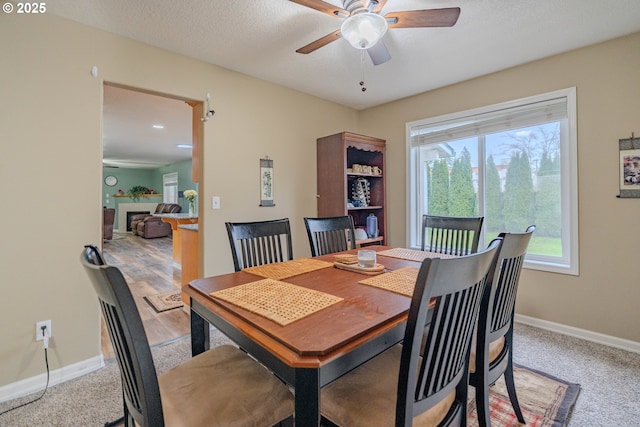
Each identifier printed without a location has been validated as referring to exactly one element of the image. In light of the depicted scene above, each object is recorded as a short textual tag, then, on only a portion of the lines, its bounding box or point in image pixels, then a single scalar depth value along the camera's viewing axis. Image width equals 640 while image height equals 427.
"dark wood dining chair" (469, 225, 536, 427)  1.19
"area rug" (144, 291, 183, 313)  3.15
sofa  8.66
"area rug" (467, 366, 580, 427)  1.52
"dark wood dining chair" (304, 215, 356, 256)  2.12
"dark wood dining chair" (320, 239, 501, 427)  0.75
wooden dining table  0.75
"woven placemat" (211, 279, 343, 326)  0.98
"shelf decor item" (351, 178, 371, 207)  3.64
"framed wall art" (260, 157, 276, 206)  2.99
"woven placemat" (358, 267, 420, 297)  1.25
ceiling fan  1.49
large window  2.52
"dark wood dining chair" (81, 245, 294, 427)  0.74
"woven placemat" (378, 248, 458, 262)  1.92
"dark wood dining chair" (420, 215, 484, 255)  2.09
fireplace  10.84
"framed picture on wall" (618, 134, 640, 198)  2.17
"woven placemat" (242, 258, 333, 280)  1.50
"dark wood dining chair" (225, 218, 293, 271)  1.75
